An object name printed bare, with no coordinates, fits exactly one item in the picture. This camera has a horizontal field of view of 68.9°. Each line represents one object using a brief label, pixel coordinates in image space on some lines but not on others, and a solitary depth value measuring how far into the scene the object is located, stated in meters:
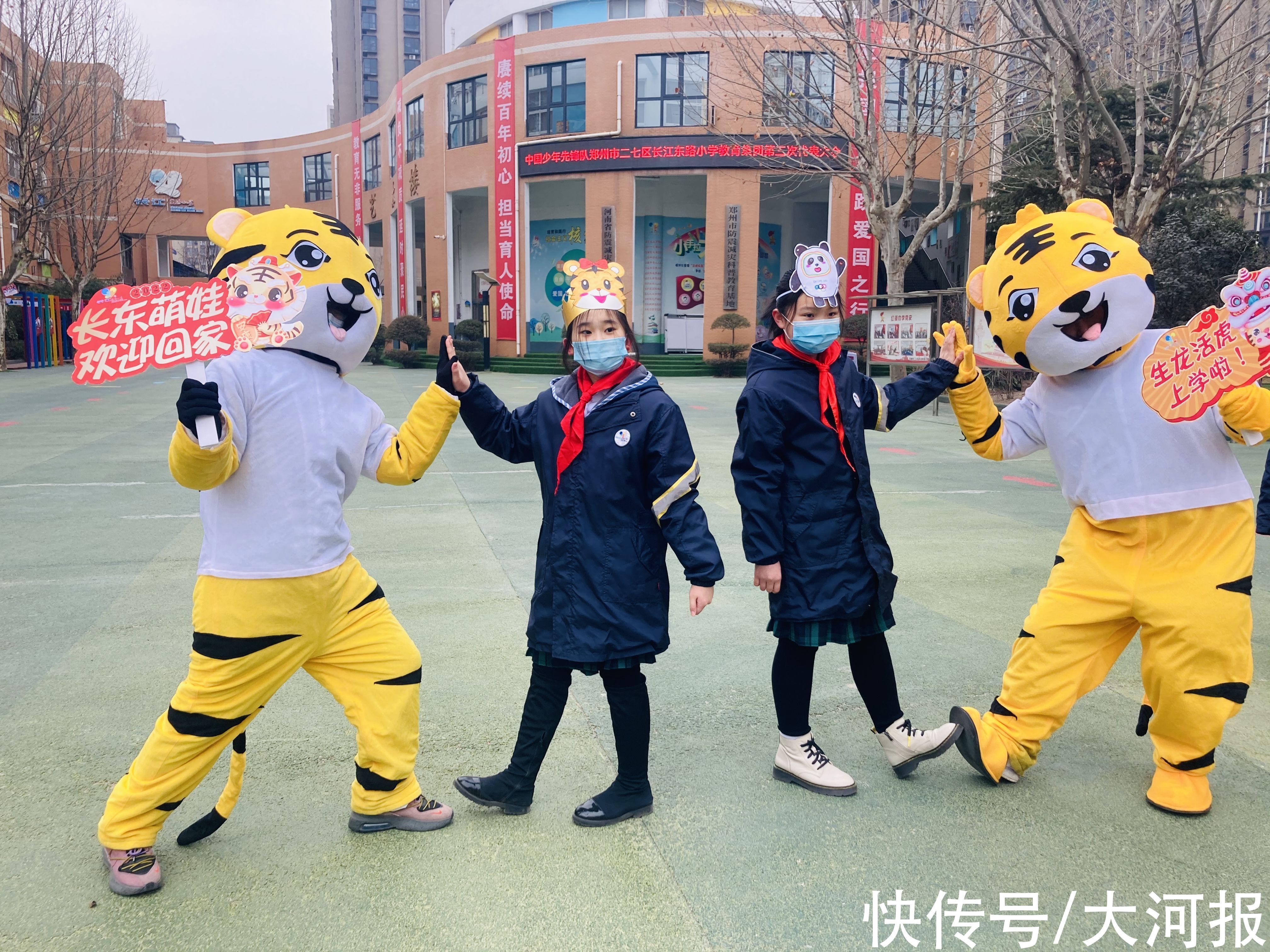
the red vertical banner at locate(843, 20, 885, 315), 25.83
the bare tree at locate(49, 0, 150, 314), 24.70
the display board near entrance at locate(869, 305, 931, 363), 14.28
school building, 25.38
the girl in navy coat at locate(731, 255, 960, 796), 2.81
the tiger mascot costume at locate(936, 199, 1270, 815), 2.70
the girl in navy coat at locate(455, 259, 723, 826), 2.59
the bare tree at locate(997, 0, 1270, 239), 9.05
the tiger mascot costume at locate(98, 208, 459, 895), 2.36
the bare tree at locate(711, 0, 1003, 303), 14.62
